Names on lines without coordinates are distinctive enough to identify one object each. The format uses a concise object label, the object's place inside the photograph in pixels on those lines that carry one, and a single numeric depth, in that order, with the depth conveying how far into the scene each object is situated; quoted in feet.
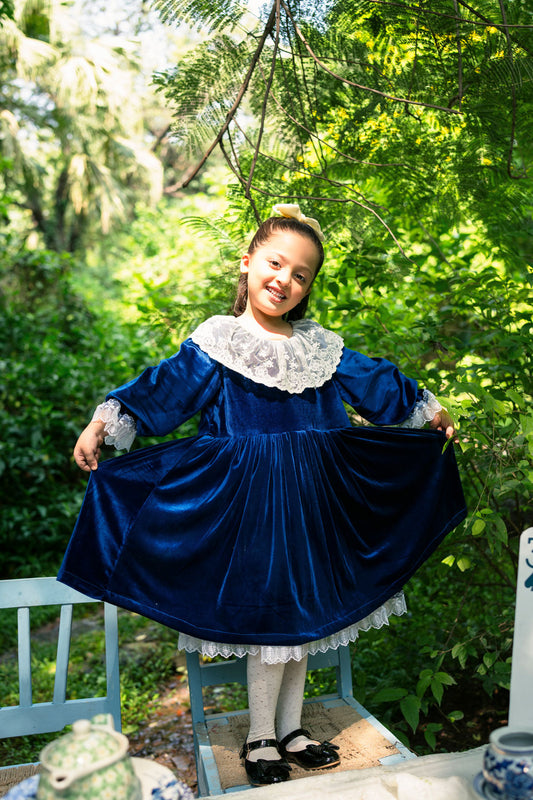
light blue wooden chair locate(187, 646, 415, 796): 5.74
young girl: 5.78
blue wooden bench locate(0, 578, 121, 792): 5.77
